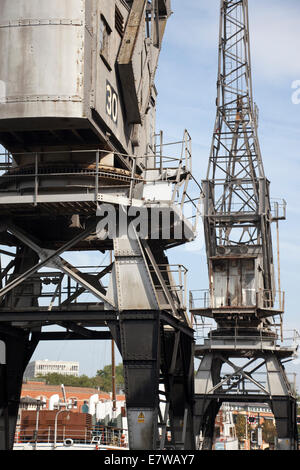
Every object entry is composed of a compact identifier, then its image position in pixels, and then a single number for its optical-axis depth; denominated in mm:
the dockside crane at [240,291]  49062
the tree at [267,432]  138500
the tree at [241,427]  131075
